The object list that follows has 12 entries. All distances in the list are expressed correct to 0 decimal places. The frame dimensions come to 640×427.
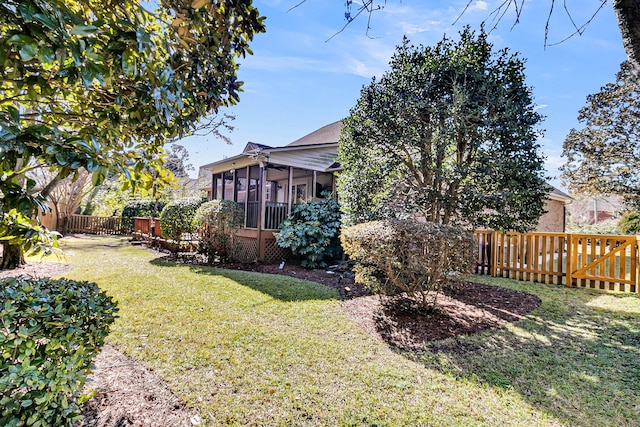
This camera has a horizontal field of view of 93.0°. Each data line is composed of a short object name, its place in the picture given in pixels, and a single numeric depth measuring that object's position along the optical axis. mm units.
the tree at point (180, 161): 25275
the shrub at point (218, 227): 9578
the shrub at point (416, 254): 4770
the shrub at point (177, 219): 10547
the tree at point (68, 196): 18812
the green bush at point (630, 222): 15350
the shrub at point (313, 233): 9648
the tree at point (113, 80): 1277
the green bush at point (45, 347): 1735
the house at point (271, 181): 10797
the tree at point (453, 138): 5926
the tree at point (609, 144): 12633
